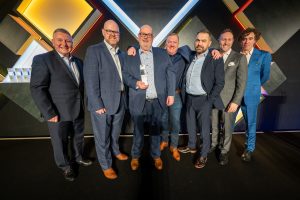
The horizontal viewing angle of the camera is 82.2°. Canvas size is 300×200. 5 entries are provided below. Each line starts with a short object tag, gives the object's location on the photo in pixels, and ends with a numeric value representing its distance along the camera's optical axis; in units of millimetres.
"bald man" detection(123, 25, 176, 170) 1923
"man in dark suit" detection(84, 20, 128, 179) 1777
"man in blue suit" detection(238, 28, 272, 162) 2205
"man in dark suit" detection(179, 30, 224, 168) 2012
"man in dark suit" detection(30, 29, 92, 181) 1751
